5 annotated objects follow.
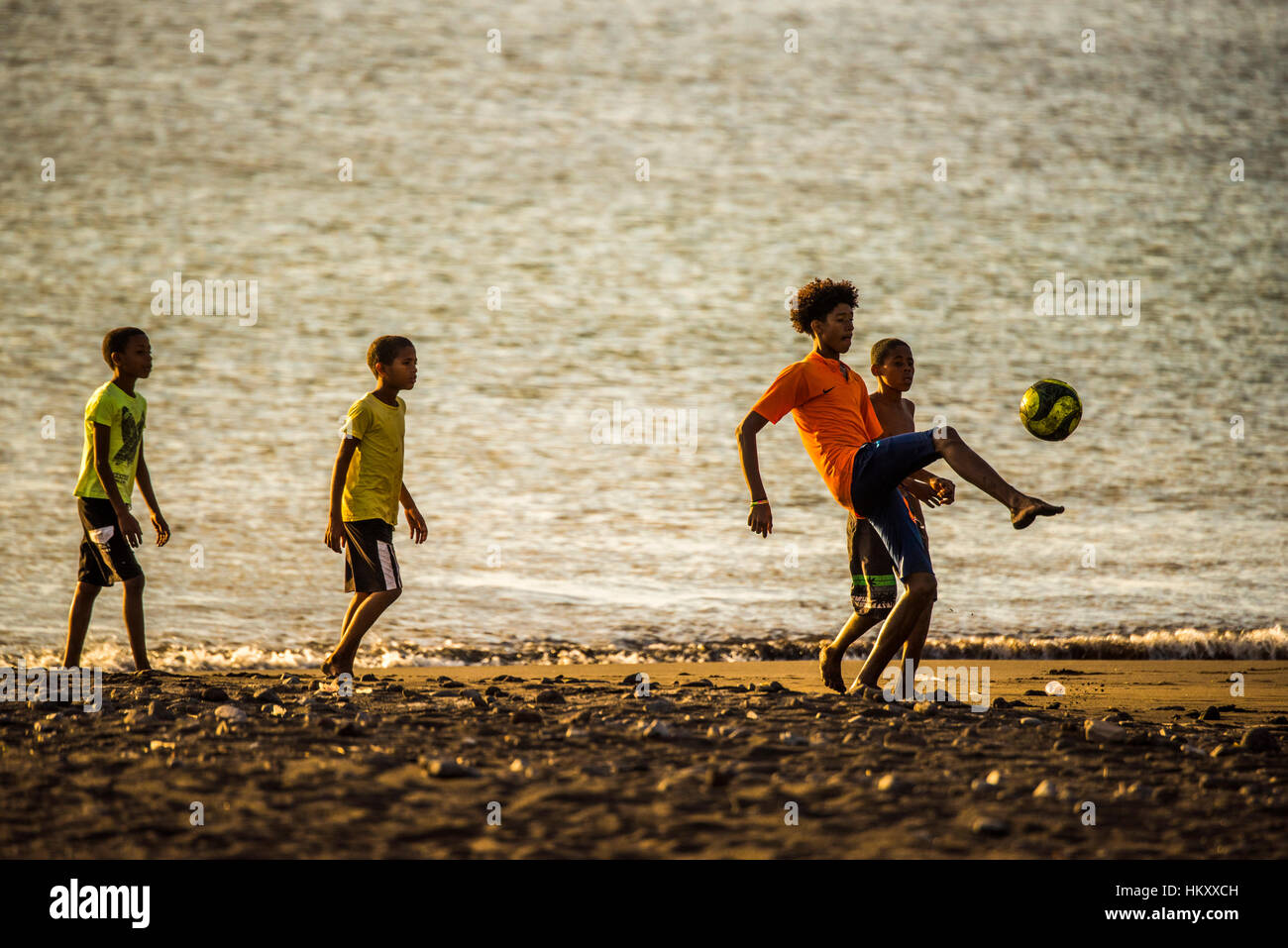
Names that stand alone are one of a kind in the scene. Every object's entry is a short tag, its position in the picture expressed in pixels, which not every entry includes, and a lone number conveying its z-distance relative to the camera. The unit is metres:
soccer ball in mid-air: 11.79
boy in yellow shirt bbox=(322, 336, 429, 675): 12.12
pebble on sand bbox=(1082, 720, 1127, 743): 8.19
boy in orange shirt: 10.16
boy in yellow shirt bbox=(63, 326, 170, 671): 12.47
